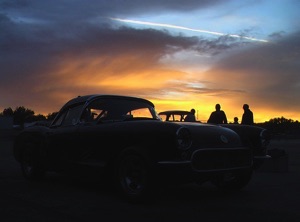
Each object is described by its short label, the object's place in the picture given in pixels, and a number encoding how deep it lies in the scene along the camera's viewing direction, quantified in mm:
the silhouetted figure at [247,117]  9342
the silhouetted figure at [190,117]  10063
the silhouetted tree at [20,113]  99941
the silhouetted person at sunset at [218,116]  9473
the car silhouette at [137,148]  4046
